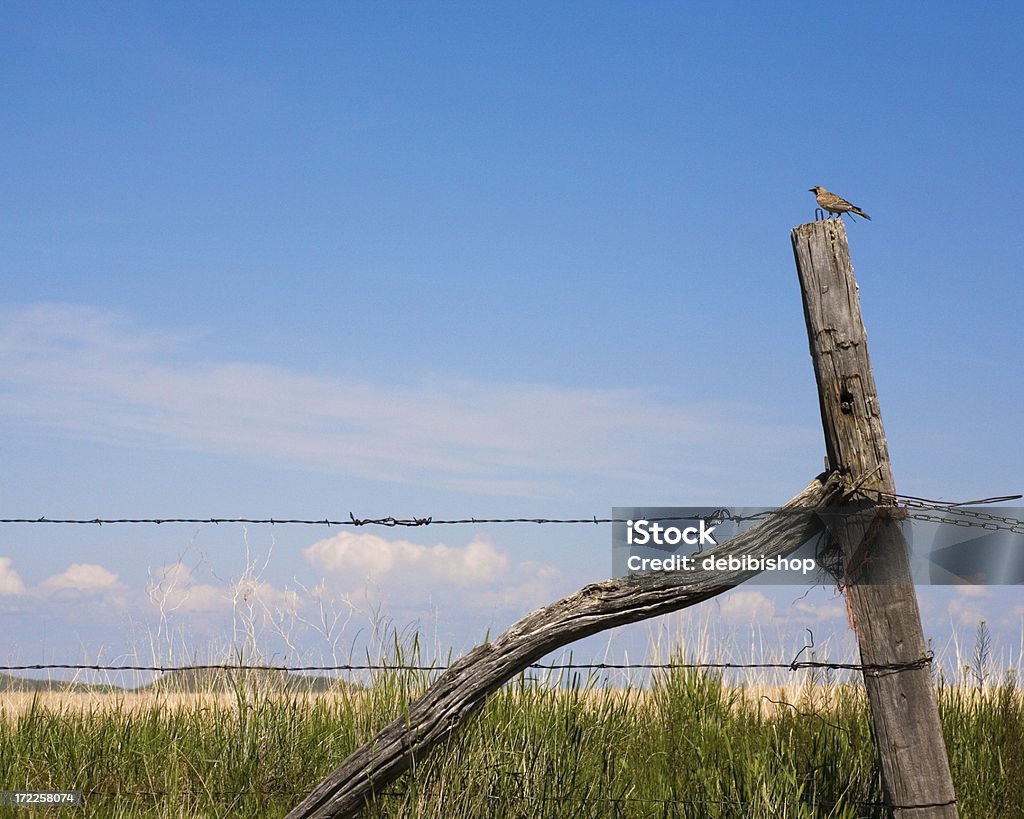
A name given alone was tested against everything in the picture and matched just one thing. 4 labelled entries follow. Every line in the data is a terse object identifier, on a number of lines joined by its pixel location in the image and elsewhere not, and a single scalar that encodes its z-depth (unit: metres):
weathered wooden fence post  3.79
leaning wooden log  3.94
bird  4.89
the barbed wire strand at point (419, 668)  3.80
